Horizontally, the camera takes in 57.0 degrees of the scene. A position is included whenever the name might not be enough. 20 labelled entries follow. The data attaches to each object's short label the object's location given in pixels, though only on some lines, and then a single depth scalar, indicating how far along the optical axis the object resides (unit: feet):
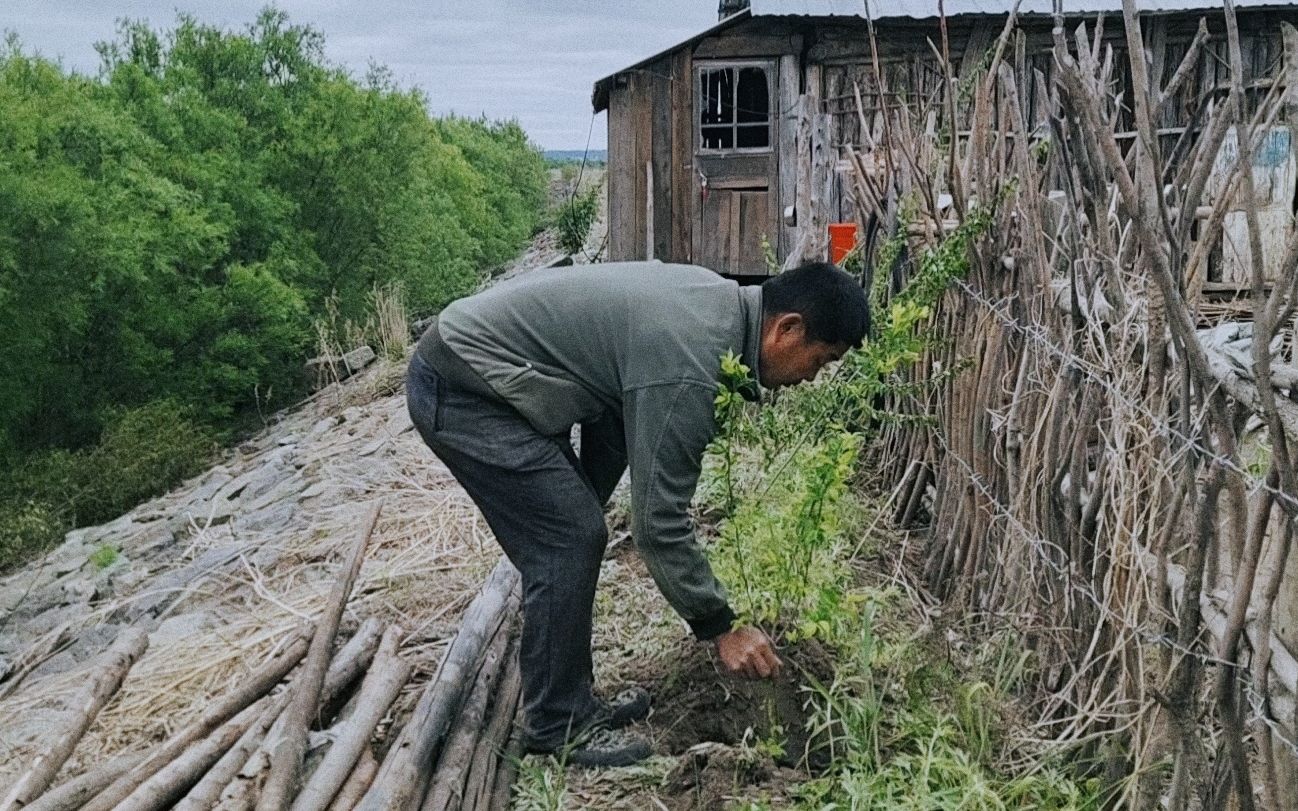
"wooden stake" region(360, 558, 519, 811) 10.96
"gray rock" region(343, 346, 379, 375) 56.70
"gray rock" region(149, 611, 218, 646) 17.56
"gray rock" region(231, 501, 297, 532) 27.32
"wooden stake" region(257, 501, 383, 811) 10.61
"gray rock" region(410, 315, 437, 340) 64.99
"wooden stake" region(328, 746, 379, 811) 10.92
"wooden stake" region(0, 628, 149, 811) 10.69
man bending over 10.20
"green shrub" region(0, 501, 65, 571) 39.11
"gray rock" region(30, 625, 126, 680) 20.26
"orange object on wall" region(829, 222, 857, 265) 26.91
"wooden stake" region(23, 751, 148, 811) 10.41
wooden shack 47.96
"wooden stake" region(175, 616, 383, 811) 10.75
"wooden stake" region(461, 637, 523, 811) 11.49
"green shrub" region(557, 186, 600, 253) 84.29
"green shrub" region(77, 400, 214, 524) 45.88
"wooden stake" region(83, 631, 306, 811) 10.82
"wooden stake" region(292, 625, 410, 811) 10.87
